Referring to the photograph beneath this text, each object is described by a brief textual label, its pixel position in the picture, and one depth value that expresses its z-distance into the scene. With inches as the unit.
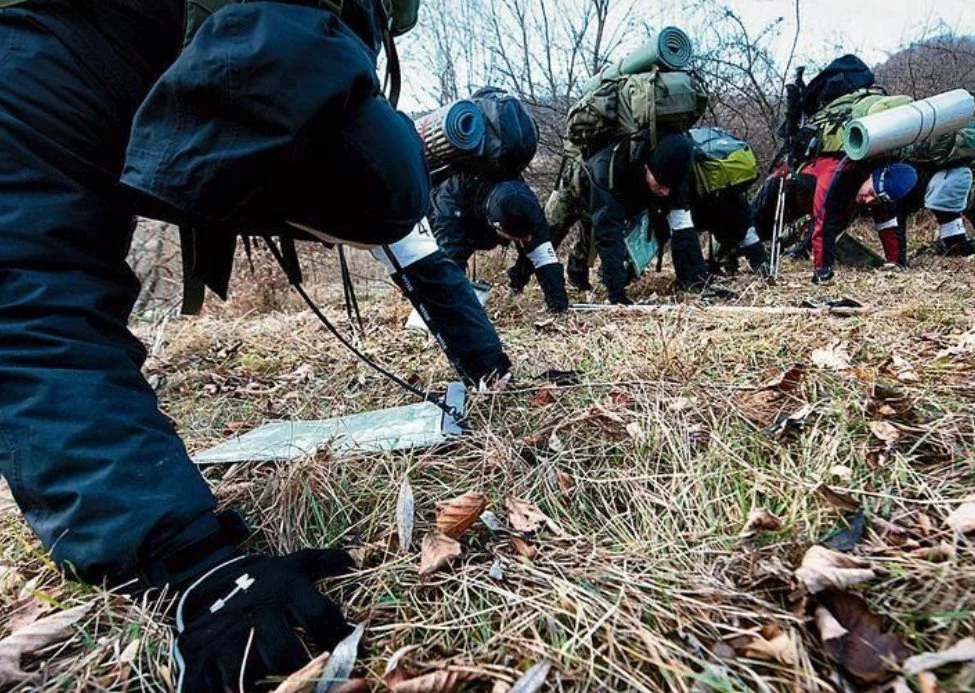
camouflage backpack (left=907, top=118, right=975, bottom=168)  182.1
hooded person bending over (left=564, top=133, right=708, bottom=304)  153.9
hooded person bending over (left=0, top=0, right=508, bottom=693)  33.2
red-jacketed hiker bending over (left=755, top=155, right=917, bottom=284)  164.7
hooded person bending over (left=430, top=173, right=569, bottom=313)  141.4
